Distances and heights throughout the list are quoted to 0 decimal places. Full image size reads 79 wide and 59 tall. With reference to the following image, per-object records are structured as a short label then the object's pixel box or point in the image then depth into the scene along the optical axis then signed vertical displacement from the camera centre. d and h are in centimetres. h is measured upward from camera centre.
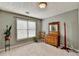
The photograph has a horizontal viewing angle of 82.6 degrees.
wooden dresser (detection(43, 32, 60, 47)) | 230 -54
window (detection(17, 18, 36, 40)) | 235 +8
